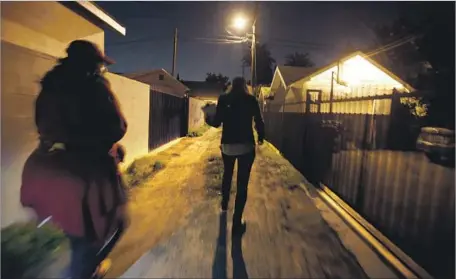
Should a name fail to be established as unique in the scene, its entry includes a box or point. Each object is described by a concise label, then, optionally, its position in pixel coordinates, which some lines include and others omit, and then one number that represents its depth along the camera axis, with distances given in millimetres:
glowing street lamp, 15996
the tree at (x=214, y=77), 86875
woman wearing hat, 2320
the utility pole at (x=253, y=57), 19197
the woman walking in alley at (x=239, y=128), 3859
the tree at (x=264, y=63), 61178
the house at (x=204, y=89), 64050
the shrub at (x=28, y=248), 2740
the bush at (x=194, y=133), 17631
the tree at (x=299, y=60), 63344
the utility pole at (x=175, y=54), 33072
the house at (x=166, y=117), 9992
